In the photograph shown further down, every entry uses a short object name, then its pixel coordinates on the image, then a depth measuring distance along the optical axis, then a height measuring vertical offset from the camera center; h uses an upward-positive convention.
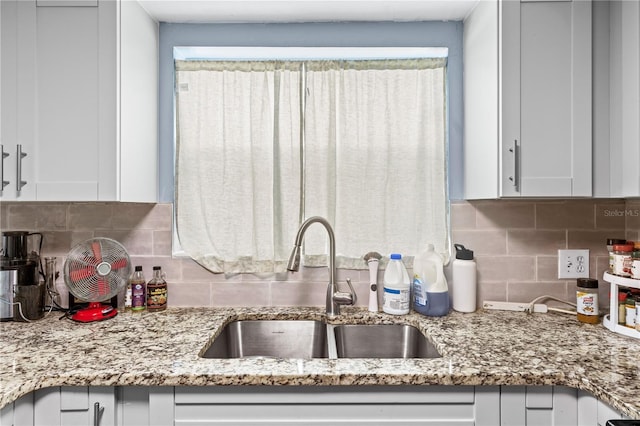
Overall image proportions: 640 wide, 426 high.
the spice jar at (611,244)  1.44 -0.12
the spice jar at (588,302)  1.50 -0.35
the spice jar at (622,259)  1.39 -0.17
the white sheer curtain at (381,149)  1.73 +0.29
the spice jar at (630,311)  1.36 -0.35
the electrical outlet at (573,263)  1.70 -0.22
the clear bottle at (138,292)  1.65 -0.34
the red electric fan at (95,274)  1.51 -0.24
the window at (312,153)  1.73 +0.27
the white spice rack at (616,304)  1.34 -0.33
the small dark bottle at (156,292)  1.66 -0.34
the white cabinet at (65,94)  1.37 +0.42
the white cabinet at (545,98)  1.38 +0.41
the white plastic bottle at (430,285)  1.57 -0.30
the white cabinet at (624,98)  1.30 +0.40
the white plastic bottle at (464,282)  1.63 -0.29
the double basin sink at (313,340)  1.55 -0.52
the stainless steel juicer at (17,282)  1.50 -0.27
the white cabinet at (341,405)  1.09 -0.55
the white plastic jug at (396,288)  1.59 -0.31
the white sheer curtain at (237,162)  1.74 +0.23
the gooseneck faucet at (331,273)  1.51 -0.25
